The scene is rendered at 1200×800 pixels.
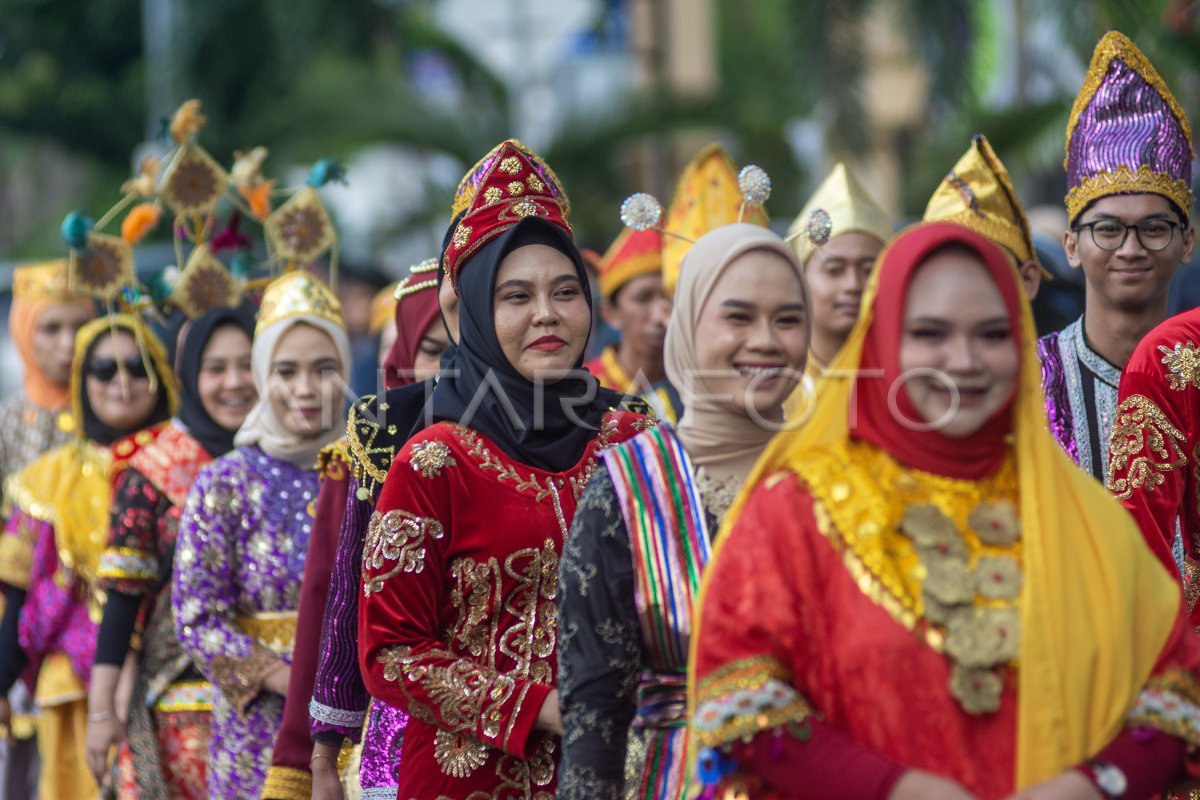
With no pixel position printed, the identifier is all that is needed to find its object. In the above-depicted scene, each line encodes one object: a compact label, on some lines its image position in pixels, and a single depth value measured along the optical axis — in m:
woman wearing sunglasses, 13.07
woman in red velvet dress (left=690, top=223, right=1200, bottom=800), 5.58
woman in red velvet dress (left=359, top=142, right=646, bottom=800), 7.31
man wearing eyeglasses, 9.16
